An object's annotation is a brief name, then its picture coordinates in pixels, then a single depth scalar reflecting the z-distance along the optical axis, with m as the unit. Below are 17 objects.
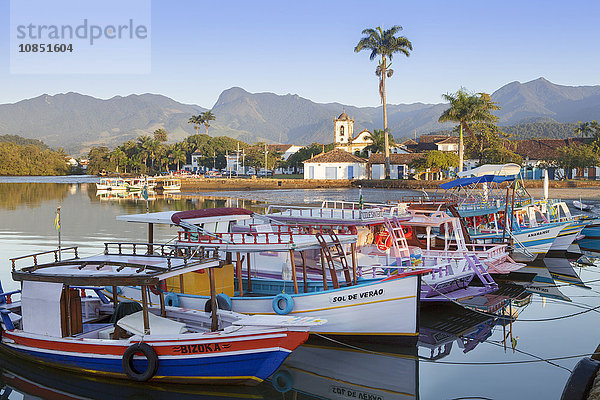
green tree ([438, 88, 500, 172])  56.88
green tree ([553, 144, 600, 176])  63.41
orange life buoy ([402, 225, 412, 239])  20.20
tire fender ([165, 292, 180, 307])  13.31
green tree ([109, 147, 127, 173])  126.31
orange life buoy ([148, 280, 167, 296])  12.86
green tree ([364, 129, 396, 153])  95.18
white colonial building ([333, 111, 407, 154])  110.94
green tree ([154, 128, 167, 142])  136.35
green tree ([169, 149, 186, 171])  125.56
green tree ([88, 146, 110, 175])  132.88
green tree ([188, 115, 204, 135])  143.25
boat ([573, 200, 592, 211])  39.41
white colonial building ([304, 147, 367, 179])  85.88
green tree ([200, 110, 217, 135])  141.74
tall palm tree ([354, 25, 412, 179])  67.00
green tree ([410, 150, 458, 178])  75.00
